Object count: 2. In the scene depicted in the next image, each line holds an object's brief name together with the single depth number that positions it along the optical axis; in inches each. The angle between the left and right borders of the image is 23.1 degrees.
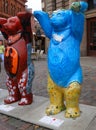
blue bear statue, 137.8
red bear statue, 162.9
